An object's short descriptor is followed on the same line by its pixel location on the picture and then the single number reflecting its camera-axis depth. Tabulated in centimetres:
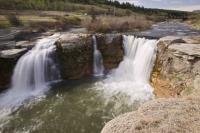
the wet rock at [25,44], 1895
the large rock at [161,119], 623
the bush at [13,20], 2912
